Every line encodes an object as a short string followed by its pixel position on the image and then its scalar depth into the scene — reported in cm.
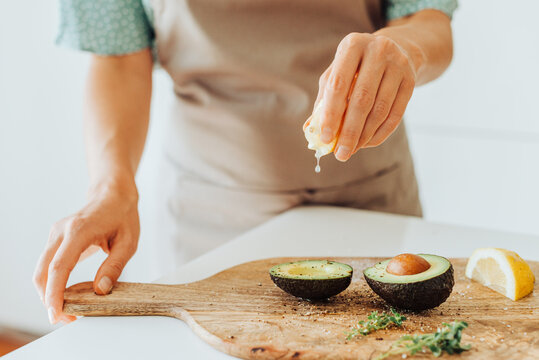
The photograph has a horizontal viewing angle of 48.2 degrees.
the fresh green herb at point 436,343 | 80
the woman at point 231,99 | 140
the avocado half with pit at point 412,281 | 91
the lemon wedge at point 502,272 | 99
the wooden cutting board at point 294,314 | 83
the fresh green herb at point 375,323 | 86
